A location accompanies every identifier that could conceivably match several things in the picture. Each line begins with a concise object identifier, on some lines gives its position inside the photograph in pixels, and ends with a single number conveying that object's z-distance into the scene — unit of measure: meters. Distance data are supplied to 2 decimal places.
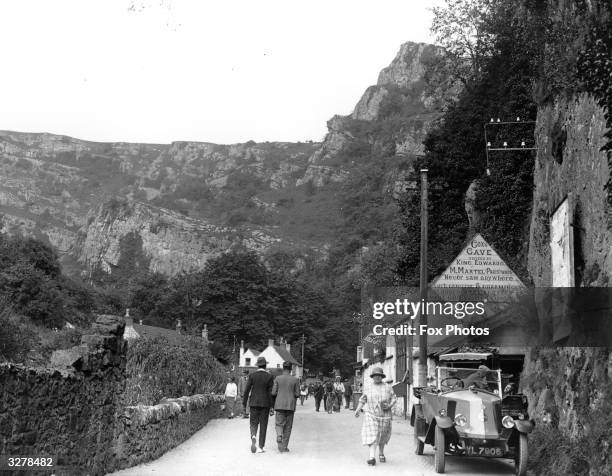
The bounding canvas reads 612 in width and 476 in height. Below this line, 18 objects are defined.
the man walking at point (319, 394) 38.59
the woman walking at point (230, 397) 24.42
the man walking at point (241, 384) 38.82
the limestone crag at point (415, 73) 195.00
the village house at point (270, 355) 86.00
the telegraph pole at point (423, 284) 20.16
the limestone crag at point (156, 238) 167.00
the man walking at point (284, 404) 13.48
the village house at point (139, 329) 67.81
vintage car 11.38
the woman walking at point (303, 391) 55.19
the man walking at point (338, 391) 38.28
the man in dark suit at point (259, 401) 13.34
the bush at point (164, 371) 16.45
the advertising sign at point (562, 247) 13.18
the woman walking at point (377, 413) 12.18
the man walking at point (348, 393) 44.53
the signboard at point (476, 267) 15.14
